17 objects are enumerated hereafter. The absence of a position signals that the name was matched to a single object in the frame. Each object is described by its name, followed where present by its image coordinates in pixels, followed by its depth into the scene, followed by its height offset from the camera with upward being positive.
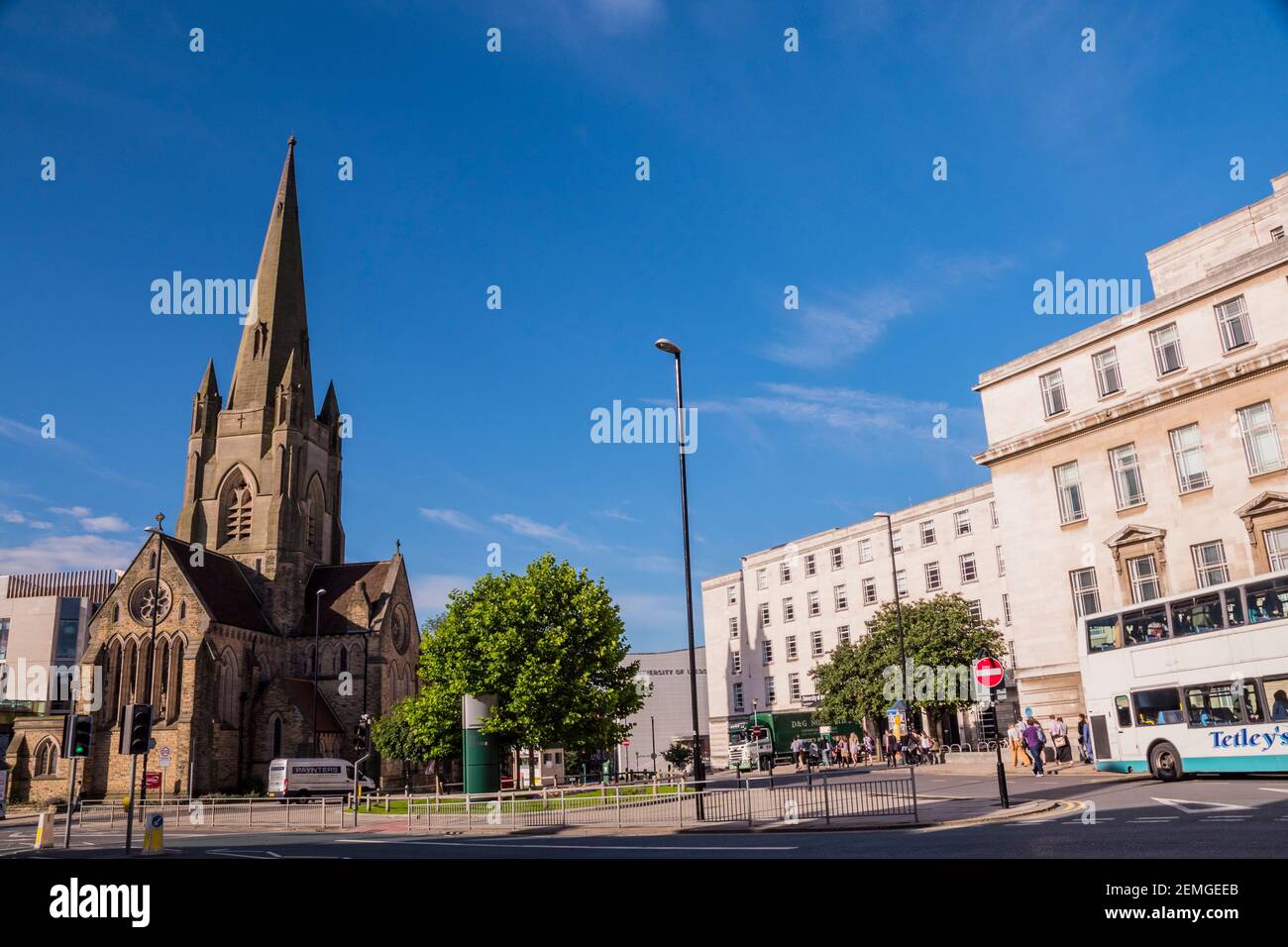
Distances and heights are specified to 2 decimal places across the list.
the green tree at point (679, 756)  73.92 -4.75
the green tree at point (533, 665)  40.44 +1.75
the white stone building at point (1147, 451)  31.23 +8.14
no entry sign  19.58 +0.14
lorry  55.50 -2.74
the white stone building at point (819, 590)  60.56 +6.86
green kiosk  36.94 -1.89
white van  50.22 -3.48
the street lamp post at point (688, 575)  22.31 +3.03
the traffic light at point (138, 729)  20.23 -0.14
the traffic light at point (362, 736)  33.72 -0.89
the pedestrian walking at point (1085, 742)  30.99 -2.24
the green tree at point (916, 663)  49.84 +1.20
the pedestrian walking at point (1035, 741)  28.97 -1.98
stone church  56.59 +7.63
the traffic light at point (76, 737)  21.64 -0.26
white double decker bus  20.00 -0.28
